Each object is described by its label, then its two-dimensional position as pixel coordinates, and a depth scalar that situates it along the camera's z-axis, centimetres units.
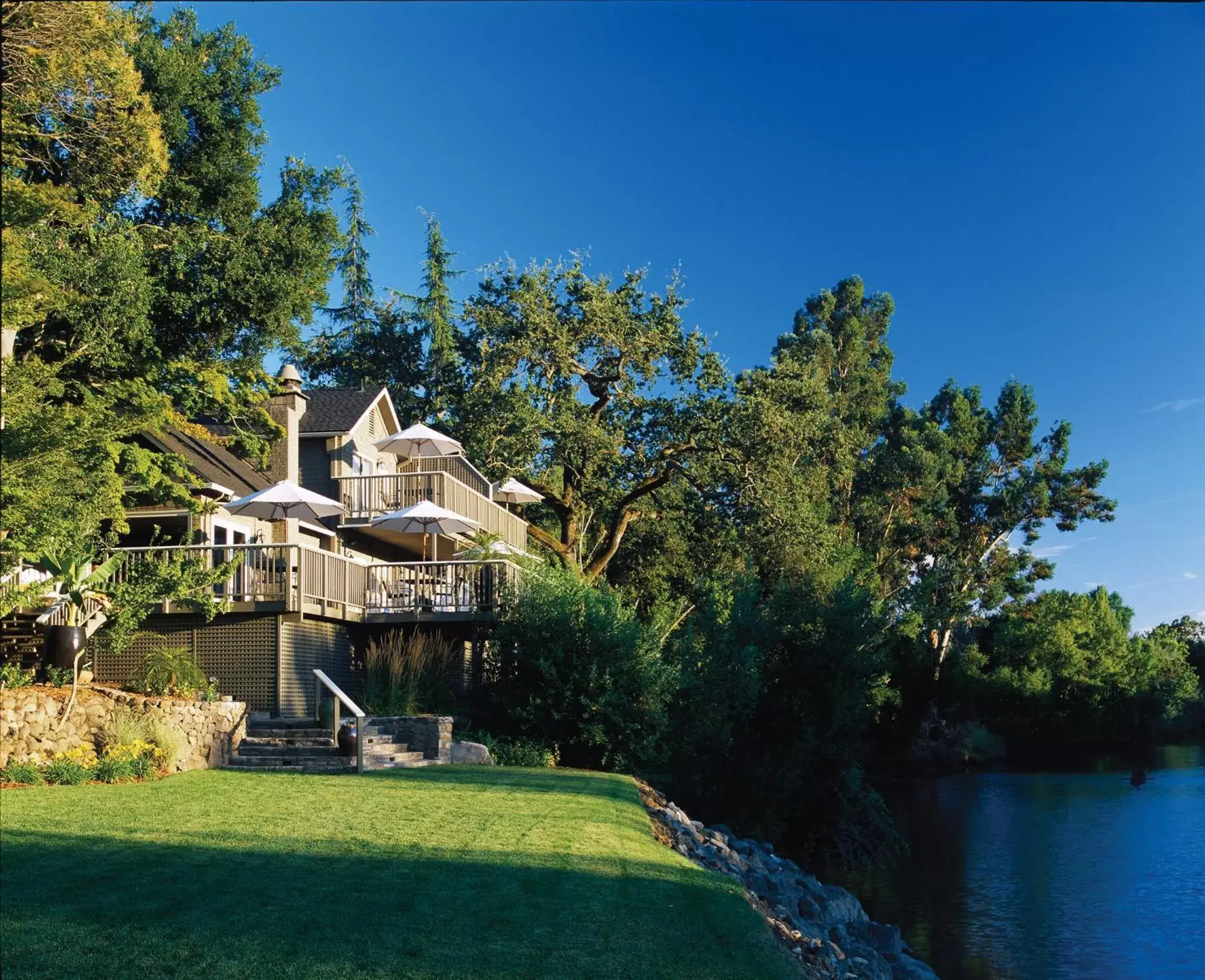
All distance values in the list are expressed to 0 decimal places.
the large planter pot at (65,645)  1912
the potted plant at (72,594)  1923
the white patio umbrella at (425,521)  2545
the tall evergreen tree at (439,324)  4944
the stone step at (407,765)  1783
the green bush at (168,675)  1994
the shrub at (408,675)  2127
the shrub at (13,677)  1809
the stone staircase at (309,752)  1766
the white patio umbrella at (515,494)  3369
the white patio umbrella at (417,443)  2898
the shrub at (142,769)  1545
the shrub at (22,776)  1437
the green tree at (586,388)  3256
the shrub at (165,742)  1612
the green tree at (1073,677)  5569
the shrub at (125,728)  1608
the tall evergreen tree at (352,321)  5200
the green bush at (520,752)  2012
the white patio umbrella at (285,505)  2306
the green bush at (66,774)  1459
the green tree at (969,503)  5444
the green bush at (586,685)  2084
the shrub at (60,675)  1934
